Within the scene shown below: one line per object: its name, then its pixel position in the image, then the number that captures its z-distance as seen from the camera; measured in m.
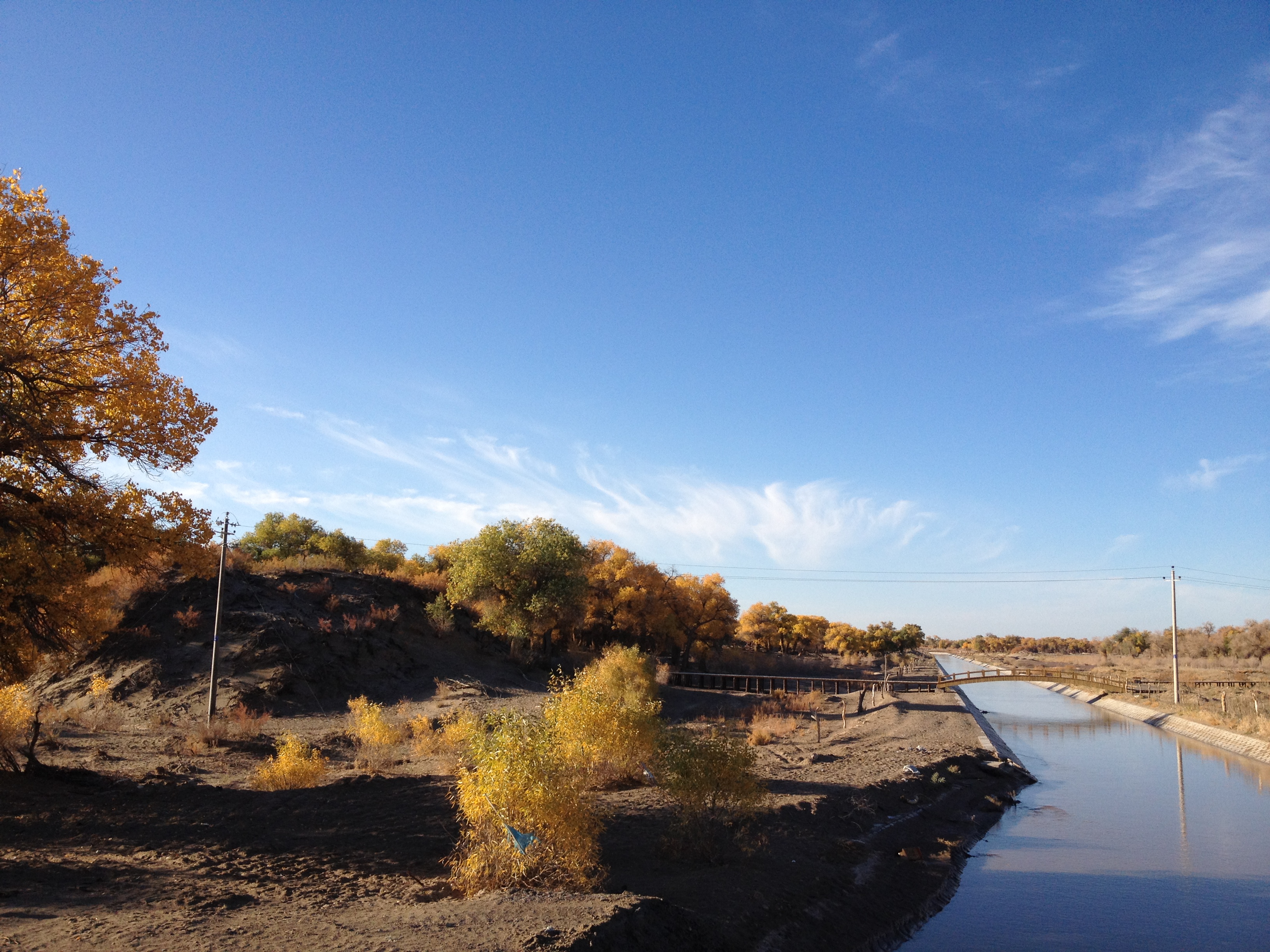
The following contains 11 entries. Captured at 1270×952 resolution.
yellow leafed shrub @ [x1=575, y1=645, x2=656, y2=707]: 29.44
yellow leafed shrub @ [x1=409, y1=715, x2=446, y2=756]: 21.25
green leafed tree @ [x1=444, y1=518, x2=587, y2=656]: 44.22
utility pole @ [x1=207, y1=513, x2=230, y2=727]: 25.41
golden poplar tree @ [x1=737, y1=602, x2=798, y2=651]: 94.81
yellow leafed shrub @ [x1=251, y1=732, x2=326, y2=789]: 16.00
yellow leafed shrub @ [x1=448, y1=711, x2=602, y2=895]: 9.72
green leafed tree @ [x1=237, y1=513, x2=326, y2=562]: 57.97
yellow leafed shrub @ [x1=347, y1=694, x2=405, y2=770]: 19.66
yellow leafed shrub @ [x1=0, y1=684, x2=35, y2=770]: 15.27
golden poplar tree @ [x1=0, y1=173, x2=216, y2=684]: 12.78
